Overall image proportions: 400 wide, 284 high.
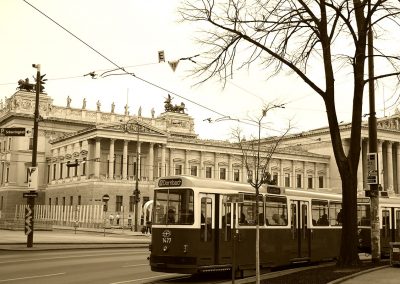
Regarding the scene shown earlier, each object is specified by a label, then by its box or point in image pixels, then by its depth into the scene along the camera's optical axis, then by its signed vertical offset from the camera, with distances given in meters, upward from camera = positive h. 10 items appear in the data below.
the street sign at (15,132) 25.31 +3.72
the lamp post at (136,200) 53.16 +1.21
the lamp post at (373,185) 20.08 +1.16
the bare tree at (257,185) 12.77 +0.91
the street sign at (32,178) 28.95 +1.79
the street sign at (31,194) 28.75 +0.92
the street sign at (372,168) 20.48 +1.77
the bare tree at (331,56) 17.11 +5.17
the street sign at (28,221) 27.77 -0.50
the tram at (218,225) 15.92 -0.39
